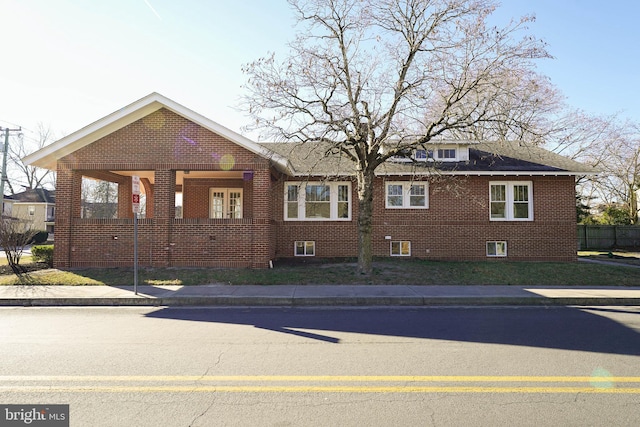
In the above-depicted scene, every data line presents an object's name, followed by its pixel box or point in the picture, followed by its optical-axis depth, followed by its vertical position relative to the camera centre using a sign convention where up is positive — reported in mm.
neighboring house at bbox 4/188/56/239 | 43438 +2633
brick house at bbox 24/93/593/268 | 12672 +1277
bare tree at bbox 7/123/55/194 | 48572 +6559
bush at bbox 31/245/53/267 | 14794 -971
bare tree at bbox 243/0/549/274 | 10656 +3885
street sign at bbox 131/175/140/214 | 8906 +911
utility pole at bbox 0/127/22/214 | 29984 +5814
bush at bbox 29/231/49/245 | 31348 -711
